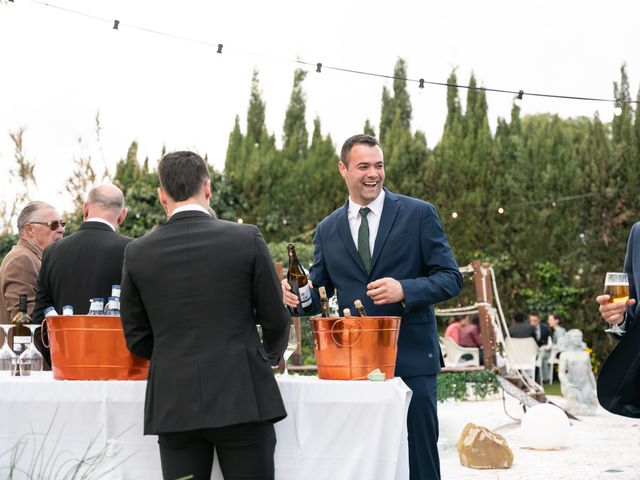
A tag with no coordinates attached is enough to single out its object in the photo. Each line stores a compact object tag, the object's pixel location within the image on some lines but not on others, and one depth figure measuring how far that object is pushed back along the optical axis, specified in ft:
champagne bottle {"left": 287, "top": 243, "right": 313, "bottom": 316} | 11.53
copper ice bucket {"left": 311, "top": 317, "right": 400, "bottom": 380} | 9.77
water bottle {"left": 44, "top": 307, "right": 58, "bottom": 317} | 10.56
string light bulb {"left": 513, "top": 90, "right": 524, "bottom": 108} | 29.68
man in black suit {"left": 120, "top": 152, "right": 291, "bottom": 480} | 8.94
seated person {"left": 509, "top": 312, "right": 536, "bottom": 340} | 48.97
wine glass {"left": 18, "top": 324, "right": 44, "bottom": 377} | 11.16
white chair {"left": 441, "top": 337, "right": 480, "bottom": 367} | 49.16
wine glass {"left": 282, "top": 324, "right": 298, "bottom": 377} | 11.07
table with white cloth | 9.79
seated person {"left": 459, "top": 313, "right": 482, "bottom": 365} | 51.49
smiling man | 11.12
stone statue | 38.78
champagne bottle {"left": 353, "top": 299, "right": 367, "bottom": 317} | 10.16
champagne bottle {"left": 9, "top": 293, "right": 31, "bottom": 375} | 11.27
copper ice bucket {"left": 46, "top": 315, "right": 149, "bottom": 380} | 10.19
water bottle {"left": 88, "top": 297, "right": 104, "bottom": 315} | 10.68
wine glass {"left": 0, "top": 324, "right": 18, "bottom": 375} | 11.16
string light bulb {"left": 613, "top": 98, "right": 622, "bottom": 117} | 34.45
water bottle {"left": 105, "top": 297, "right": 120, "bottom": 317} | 10.66
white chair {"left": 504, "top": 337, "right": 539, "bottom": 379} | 45.61
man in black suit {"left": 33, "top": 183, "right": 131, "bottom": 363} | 12.16
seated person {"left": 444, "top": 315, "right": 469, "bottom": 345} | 51.75
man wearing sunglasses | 15.46
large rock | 24.71
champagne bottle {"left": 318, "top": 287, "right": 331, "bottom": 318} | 10.58
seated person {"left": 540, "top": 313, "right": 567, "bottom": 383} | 51.82
